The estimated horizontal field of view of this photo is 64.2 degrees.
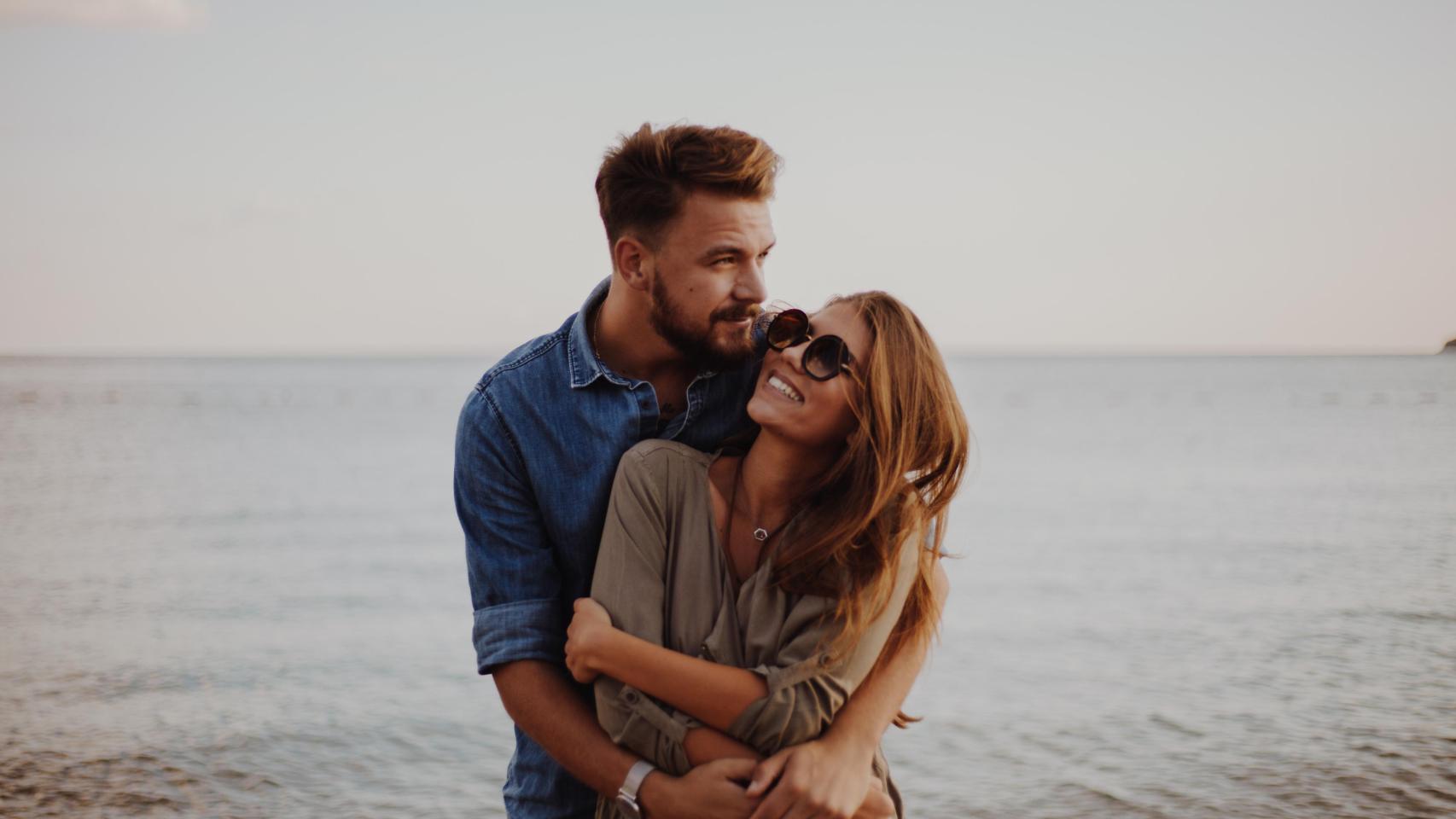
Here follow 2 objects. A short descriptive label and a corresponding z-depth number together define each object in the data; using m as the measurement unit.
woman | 2.22
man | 2.25
